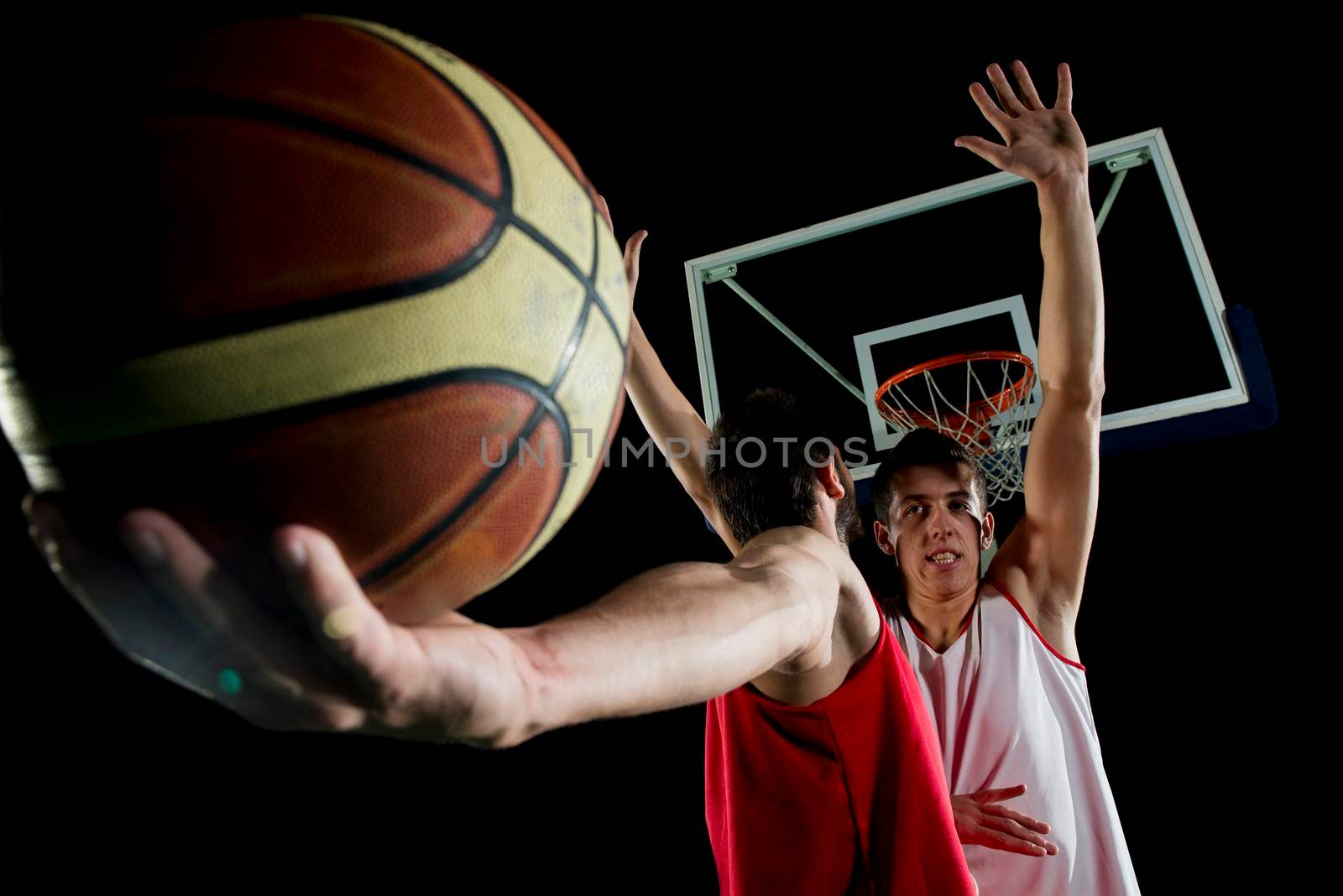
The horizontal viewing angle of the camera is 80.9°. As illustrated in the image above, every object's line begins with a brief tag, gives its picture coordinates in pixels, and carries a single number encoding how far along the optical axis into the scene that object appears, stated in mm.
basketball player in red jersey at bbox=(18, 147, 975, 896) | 471
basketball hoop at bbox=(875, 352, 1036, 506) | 2570
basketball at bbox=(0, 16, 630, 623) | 540
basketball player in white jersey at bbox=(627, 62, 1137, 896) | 1655
